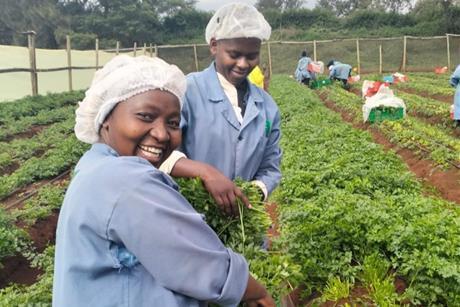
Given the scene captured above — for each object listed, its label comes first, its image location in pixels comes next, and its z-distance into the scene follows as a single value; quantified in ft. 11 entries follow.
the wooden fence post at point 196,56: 104.12
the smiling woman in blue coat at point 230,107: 8.21
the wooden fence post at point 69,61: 61.72
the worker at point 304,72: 73.87
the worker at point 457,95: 37.32
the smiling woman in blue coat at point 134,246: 4.57
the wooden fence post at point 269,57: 99.54
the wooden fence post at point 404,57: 100.79
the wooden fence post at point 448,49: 97.85
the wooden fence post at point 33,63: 51.59
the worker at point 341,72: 72.84
